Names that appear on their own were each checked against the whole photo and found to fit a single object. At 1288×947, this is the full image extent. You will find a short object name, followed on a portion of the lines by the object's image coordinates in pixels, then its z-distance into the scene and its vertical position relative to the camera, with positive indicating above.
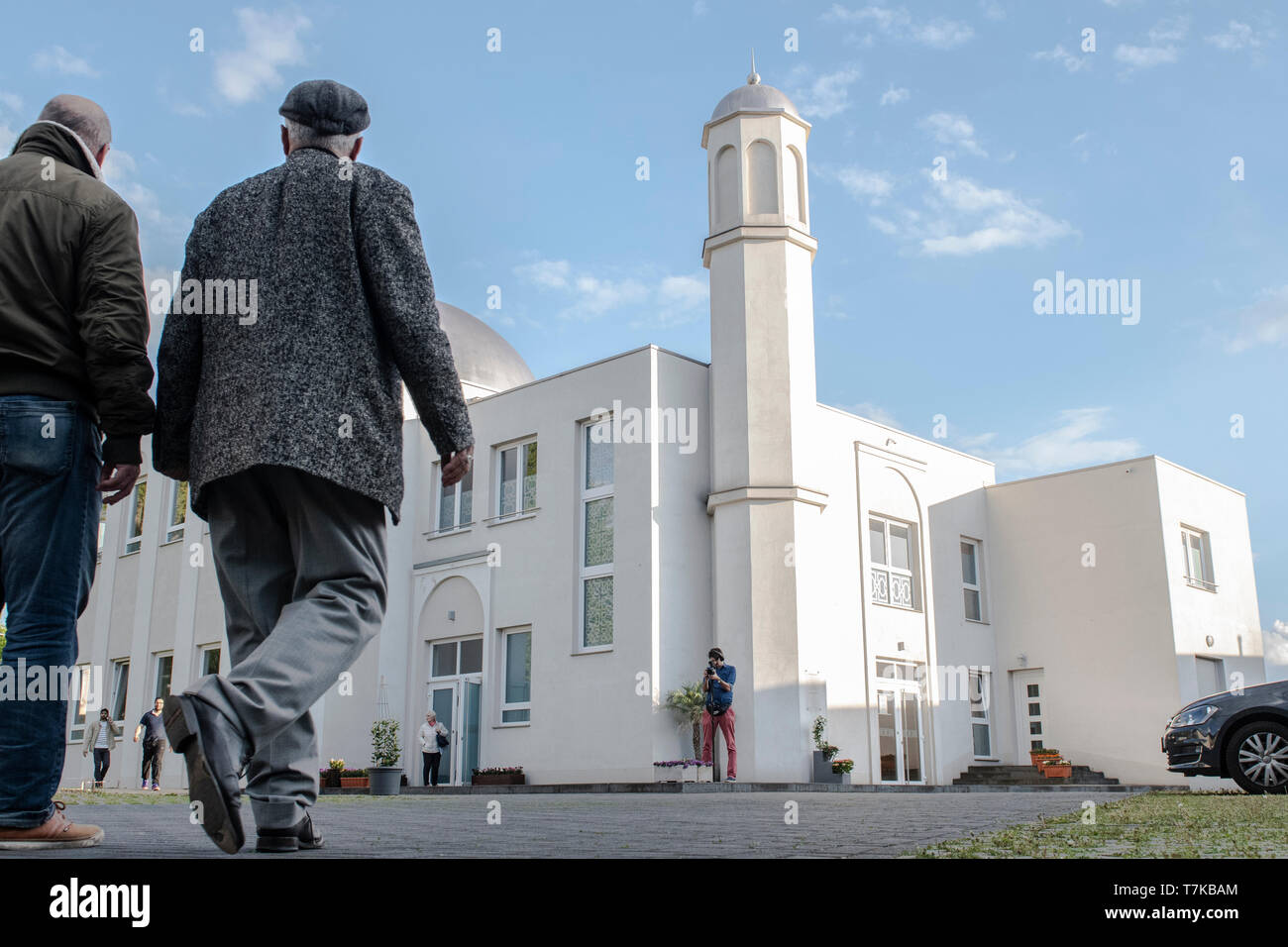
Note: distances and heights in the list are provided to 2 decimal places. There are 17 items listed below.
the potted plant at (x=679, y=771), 20.17 -0.44
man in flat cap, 3.39 +0.97
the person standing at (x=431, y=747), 23.03 -0.01
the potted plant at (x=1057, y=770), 25.52 -0.60
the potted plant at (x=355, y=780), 22.31 -0.60
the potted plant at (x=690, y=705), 21.31 +0.68
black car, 11.06 +0.01
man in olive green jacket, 3.50 +0.98
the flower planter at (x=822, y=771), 21.03 -0.47
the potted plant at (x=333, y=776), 22.64 -0.52
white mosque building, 22.05 +3.39
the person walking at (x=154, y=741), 22.14 +0.14
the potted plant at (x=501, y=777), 22.53 -0.57
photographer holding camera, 19.02 +0.90
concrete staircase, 25.52 -0.76
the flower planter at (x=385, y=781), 16.92 -0.47
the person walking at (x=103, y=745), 23.41 +0.08
